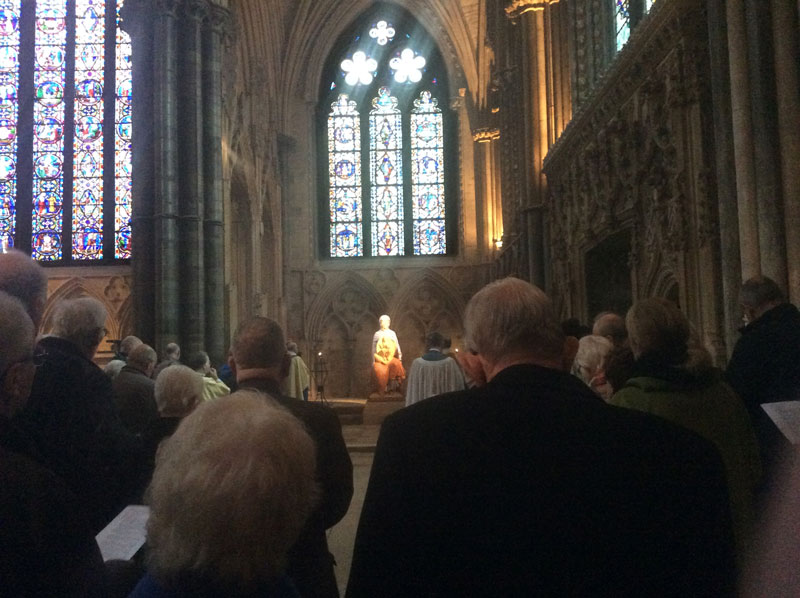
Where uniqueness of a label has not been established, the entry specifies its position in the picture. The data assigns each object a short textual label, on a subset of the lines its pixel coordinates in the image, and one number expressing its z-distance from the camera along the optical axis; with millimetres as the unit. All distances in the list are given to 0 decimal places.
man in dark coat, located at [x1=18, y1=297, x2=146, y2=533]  2521
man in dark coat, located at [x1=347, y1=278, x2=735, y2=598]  1466
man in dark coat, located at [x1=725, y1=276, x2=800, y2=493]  3375
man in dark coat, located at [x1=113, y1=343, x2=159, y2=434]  4650
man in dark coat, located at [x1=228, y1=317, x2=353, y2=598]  2547
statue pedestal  15609
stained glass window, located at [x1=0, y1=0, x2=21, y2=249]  17062
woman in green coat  2479
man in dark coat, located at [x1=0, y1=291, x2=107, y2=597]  1413
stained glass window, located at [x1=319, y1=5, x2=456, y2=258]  23094
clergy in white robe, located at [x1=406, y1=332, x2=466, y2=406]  8258
